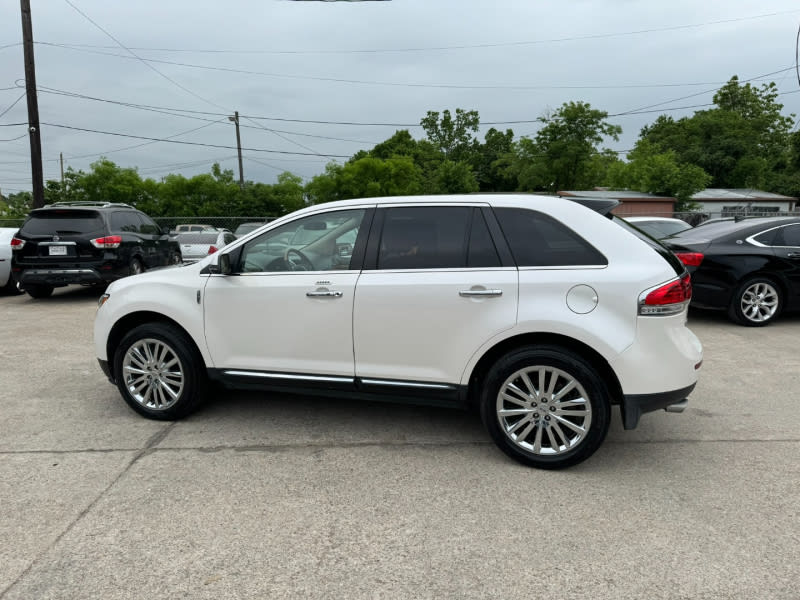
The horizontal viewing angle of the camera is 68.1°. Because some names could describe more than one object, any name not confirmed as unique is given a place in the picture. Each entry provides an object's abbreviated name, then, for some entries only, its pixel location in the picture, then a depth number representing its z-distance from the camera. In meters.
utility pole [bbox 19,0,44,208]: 16.23
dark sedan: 7.93
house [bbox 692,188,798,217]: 45.03
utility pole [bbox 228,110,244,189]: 42.19
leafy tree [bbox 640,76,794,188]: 58.12
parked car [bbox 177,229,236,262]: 17.11
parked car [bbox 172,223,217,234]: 28.41
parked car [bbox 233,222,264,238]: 22.63
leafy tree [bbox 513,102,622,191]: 48.72
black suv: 10.05
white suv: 3.52
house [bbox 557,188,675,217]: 37.56
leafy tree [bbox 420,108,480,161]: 91.31
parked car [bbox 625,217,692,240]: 12.91
